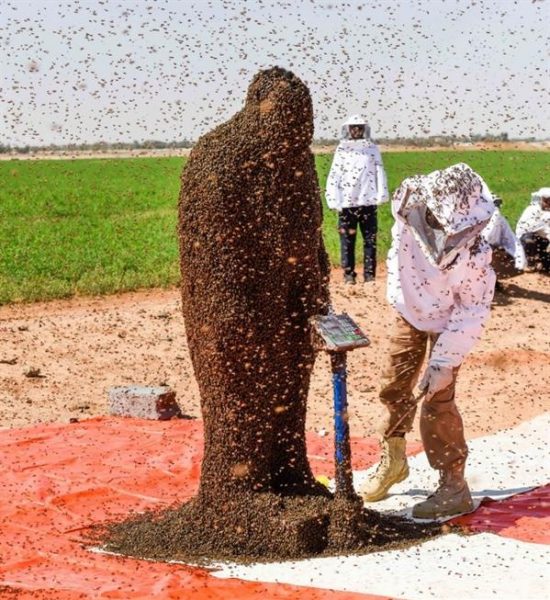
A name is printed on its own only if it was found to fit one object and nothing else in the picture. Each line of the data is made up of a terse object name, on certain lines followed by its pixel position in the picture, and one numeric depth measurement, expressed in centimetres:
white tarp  530
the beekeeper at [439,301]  605
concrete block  892
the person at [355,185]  1408
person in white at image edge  1530
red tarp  532
